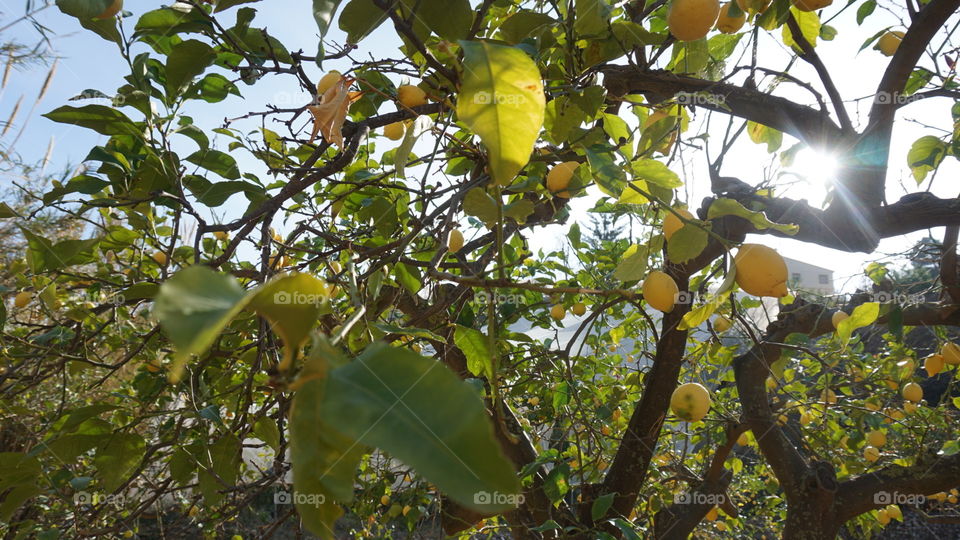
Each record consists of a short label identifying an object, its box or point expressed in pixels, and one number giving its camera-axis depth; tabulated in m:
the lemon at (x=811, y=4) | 0.86
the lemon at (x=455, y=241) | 1.10
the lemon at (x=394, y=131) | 0.99
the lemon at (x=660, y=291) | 0.76
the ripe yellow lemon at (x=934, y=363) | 1.71
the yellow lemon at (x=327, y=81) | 0.79
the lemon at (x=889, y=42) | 1.41
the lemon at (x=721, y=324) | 1.42
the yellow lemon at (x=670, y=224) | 0.70
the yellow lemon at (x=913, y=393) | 1.97
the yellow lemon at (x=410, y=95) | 0.82
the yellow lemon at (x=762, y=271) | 0.61
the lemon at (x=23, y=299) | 1.39
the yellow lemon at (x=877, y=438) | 2.04
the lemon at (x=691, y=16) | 0.67
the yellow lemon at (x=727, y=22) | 0.88
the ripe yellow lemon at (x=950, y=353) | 1.63
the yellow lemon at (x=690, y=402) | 1.04
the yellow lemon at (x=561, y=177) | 0.79
